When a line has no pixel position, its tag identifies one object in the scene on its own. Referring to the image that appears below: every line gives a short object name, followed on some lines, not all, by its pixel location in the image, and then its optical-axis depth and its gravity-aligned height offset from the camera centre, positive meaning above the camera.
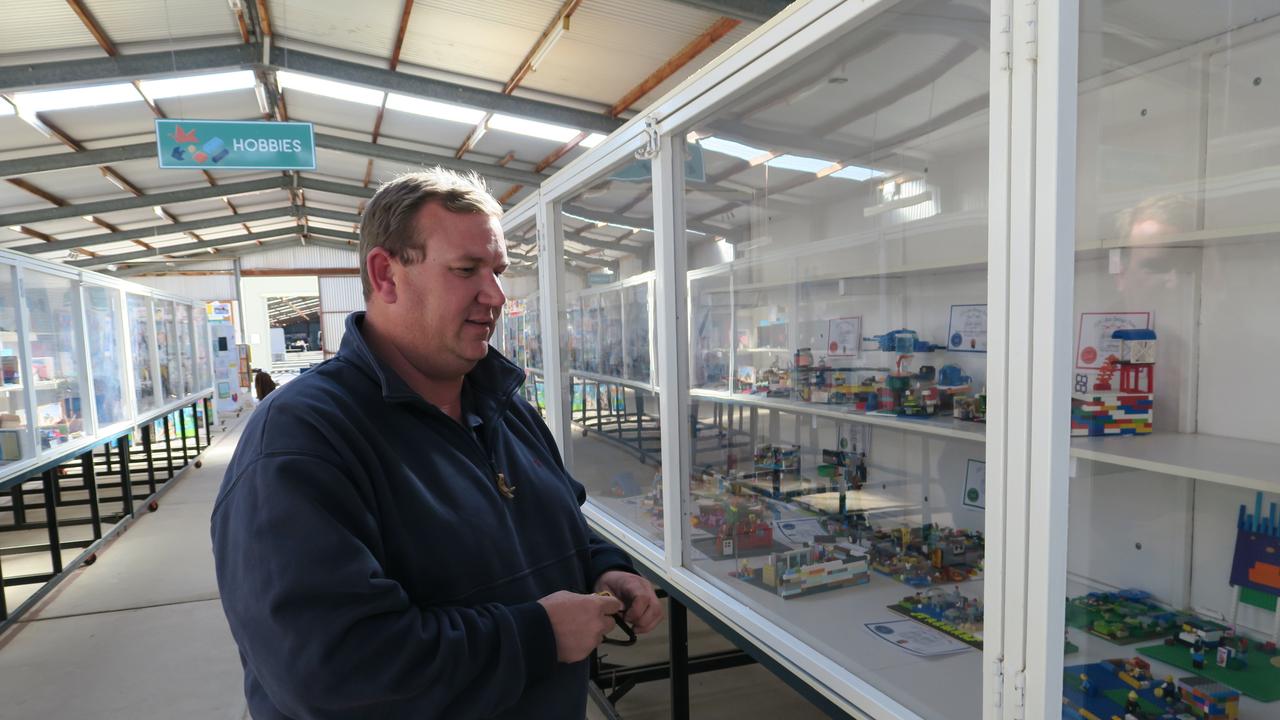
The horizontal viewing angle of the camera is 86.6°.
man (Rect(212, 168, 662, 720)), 0.86 -0.28
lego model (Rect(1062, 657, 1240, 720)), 1.28 -0.78
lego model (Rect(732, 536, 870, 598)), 2.07 -0.79
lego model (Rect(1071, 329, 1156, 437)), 1.25 -0.16
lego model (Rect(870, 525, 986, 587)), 2.17 -0.81
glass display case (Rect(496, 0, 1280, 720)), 1.03 -0.07
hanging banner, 5.76 +1.66
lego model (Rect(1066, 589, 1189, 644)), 1.17 -0.65
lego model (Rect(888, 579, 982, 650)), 1.79 -0.84
